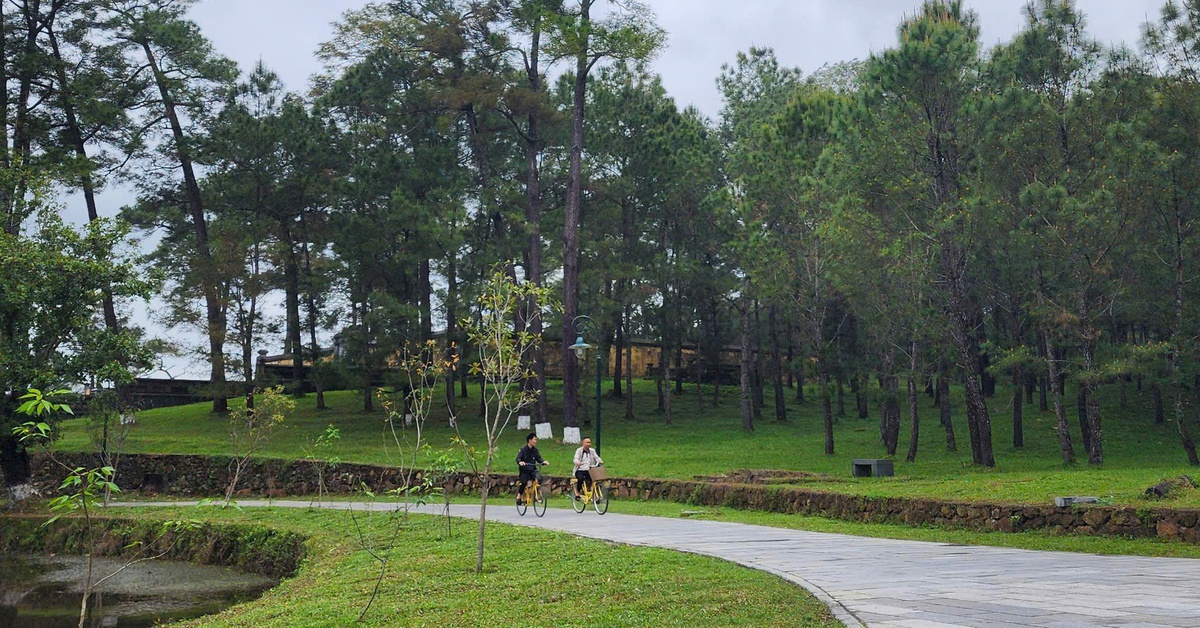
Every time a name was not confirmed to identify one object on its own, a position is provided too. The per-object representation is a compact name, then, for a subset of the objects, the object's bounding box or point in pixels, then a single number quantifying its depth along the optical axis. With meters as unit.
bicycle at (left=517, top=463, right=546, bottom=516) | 19.69
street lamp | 23.98
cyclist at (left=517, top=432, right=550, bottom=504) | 19.75
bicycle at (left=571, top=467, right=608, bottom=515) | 20.14
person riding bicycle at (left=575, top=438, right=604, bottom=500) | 20.03
